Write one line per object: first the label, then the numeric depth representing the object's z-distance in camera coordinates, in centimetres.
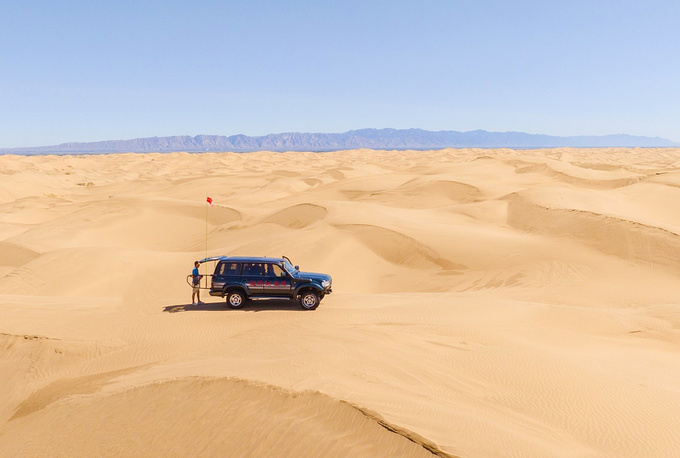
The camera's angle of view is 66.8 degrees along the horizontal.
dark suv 1365
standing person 1415
